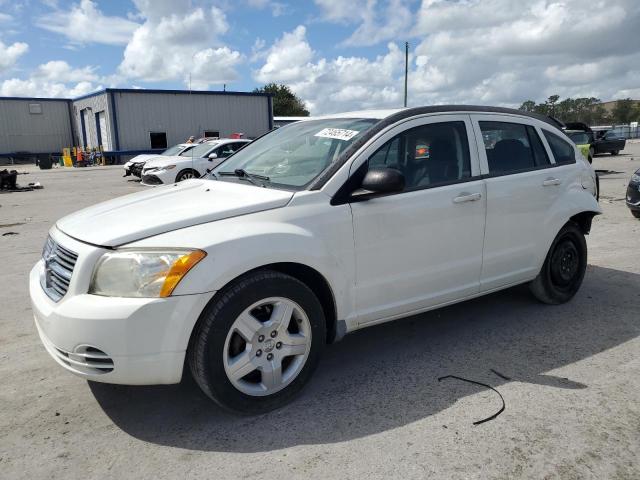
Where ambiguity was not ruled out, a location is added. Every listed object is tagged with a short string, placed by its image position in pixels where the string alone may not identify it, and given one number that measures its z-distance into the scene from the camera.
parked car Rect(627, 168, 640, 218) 8.80
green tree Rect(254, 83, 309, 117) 81.19
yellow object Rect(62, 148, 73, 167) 36.03
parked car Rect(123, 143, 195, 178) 18.62
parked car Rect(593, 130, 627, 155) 26.65
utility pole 40.88
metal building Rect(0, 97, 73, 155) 41.09
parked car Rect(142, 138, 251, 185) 15.44
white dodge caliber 2.69
